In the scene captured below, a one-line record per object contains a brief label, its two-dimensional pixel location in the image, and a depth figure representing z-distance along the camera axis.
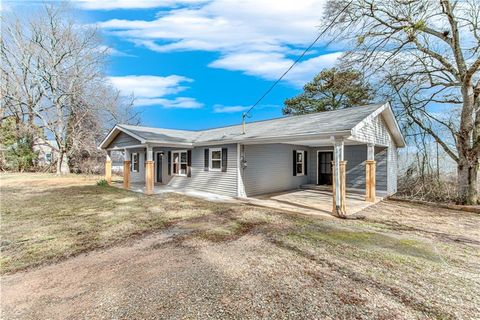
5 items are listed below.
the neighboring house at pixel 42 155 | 24.79
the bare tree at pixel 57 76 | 21.31
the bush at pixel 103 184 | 13.62
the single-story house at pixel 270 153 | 8.80
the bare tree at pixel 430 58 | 8.77
